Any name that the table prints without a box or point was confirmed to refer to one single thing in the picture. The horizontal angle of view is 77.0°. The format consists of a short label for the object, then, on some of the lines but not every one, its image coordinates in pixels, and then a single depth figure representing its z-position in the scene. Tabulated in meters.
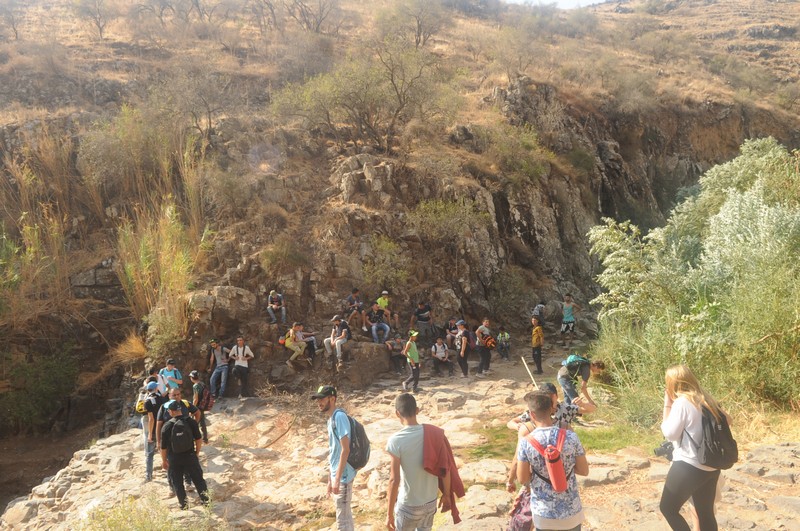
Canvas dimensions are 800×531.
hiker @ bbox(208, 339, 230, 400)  10.70
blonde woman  3.43
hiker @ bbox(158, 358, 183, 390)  8.73
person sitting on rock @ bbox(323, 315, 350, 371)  11.26
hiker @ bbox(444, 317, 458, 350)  12.34
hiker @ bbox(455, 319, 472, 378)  10.98
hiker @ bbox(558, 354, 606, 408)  6.34
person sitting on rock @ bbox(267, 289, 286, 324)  12.34
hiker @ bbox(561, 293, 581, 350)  13.20
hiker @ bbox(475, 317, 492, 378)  11.29
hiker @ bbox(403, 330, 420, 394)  10.38
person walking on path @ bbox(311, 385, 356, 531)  4.16
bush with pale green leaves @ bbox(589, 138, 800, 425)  7.07
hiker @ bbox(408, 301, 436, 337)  12.98
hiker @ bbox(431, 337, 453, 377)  11.45
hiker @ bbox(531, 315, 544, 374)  10.73
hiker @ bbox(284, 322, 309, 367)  11.34
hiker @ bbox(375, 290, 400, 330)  12.88
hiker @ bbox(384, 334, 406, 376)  11.71
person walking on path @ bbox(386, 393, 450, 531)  3.49
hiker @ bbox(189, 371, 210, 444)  7.75
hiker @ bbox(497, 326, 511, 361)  12.75
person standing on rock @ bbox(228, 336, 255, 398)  10.69
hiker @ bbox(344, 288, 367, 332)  12.55
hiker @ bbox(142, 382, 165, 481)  6.91
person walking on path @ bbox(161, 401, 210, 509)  5.50
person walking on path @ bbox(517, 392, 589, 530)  3.03
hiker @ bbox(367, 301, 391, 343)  12.20
